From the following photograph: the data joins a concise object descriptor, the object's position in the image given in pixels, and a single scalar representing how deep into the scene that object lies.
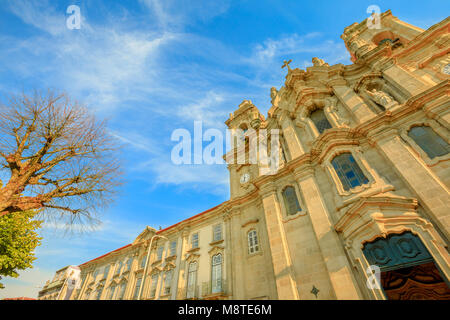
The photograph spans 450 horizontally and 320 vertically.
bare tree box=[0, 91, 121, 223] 9.04
